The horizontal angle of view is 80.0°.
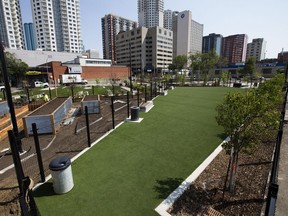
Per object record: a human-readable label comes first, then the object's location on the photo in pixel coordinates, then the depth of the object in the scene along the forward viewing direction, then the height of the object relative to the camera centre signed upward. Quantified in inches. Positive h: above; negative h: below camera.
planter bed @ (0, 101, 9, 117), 602.5 -124.6
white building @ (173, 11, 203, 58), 6033.5 +1457.3
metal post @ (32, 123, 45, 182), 222.1 -112.3
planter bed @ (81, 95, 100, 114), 611.3 -111.9
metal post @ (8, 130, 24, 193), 159.3 -76.0
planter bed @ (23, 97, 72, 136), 439.5 -120.0
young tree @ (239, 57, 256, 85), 2176.4 +73.6
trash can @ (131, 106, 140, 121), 488.4 -114.8
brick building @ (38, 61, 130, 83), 1931.6 +29.1
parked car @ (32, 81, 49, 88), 1649.9 -112.1
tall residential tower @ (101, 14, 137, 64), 6501.0 +1619.8
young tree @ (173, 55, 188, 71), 3964.1 +274.9
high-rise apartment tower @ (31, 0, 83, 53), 4274.1 +1265.8
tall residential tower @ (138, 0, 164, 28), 7465.6 +2569.0
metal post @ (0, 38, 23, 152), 234.4 -22.1
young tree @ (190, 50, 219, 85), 2554.1 +183.7
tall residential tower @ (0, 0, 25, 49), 3486.7 +1026.7
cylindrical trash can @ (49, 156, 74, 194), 201.0 -119.3
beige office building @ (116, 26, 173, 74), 4729.3 +761.4
